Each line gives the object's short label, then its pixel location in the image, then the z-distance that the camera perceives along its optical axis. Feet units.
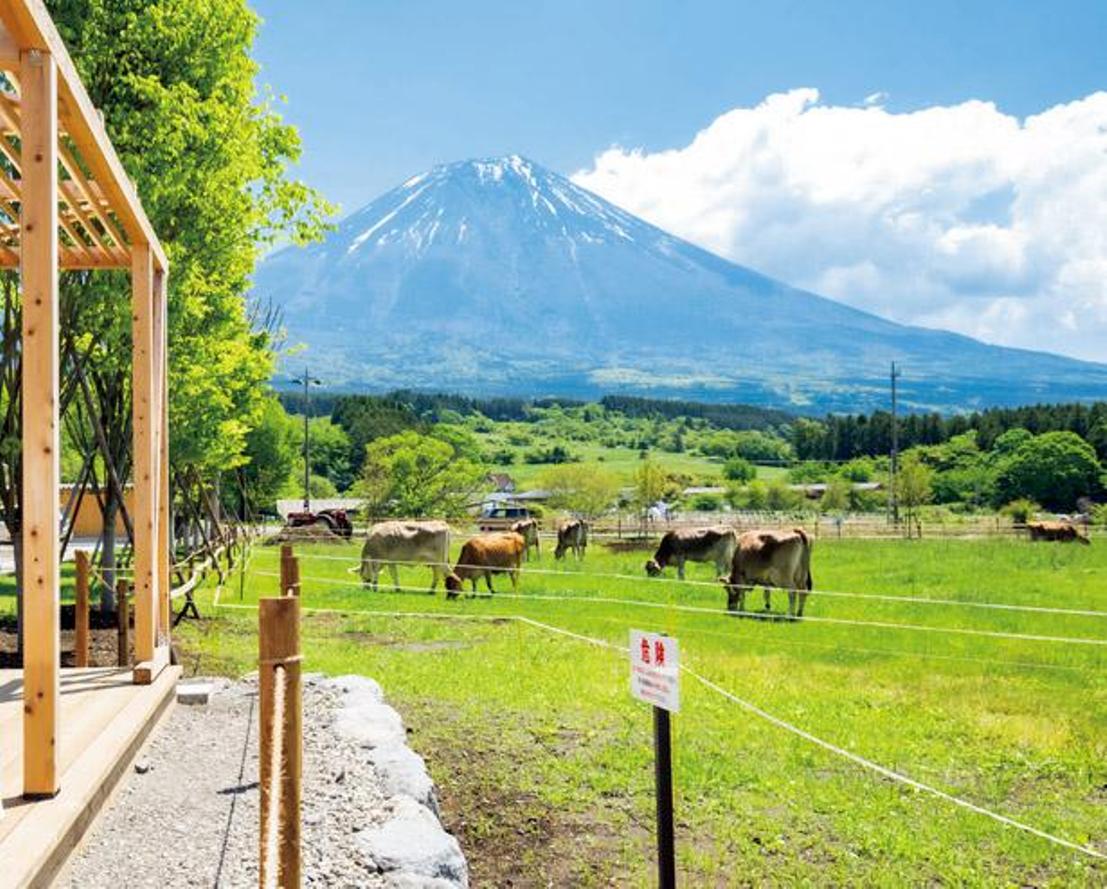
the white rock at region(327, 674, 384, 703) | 30.15
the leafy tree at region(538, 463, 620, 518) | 223.92
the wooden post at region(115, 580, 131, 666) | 30.25
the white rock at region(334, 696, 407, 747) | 24.81
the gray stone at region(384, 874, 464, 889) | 16.75
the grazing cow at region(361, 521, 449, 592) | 76.02
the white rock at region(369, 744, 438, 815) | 21.03
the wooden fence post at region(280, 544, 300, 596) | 27.27
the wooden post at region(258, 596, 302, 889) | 11.21
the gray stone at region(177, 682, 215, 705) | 28.40
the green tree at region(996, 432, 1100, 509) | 279.69
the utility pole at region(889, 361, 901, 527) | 192.97
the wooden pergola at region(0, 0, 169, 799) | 15.15
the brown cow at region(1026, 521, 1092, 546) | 123.24
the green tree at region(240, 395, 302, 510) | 145.28
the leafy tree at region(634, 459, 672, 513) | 227.20
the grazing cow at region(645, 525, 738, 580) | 79.00
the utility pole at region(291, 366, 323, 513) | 152.76
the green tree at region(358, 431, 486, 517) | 173.78
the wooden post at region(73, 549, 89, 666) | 28.60
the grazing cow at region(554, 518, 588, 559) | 103.09
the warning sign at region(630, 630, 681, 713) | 17.21
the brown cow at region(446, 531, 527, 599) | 69.21
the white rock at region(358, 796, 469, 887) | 17.37
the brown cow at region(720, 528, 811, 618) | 59.82
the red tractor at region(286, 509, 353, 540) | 143.95
